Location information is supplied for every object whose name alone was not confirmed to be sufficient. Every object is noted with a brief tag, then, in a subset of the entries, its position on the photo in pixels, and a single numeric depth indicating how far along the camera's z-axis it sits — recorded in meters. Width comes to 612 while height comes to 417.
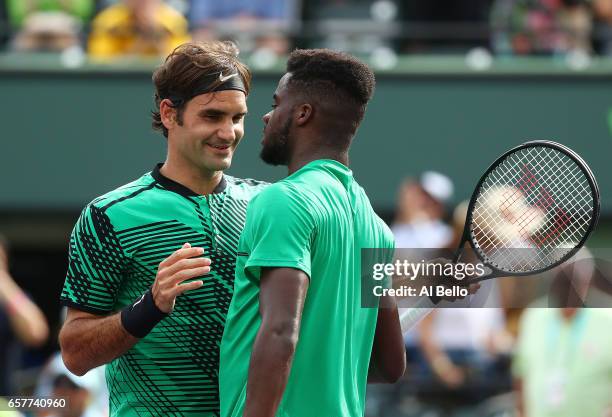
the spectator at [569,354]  13.03
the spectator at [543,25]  20.20
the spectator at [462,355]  16.27
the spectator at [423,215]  16.64
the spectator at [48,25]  19.95
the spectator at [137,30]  19.31
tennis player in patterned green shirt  7.39
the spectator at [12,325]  14.27
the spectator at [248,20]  19.84
